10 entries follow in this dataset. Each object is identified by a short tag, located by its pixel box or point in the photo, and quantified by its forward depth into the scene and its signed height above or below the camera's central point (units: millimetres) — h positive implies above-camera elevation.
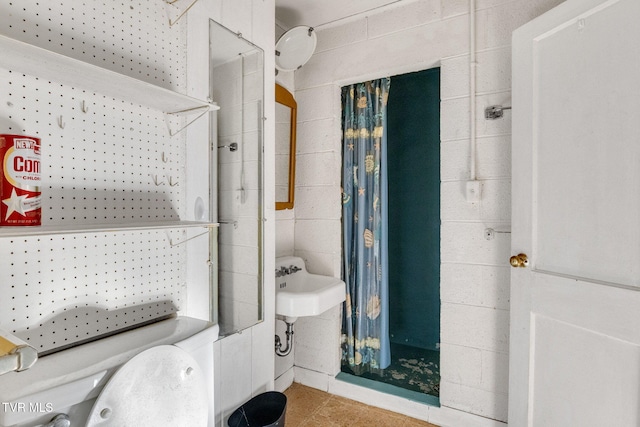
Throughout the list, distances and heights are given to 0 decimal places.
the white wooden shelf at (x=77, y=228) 732 -53
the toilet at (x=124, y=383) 777 -453
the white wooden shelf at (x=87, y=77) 806 +367
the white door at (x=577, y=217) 1162 -45
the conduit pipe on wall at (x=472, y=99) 1740 +556
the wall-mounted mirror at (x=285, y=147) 2150 +387
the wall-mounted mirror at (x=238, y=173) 1481 +159
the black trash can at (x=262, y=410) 1489 -924
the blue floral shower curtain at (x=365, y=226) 2184 -130
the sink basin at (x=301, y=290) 1795 -477
